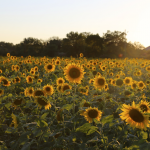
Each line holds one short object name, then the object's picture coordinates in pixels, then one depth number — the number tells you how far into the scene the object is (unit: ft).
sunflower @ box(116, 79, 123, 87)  17.21
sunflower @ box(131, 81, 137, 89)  16.78
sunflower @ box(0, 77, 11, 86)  15.67
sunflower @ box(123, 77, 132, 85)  17.67
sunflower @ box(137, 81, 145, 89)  17.36
